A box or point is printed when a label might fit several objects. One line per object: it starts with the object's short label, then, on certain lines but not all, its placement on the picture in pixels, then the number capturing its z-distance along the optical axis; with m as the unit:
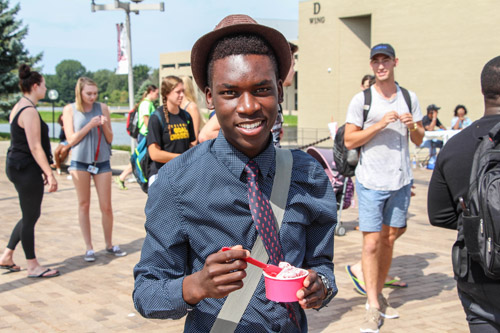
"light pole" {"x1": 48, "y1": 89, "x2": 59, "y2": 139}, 29.07
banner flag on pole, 15.72
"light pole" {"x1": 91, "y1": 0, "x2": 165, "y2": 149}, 14.91
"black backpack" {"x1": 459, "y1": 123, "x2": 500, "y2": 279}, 2.52
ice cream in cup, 1.78
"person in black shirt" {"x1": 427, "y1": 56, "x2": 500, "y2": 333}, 2.73
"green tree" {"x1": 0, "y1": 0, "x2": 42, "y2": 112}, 30.86
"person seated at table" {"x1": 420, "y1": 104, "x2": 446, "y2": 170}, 18.03
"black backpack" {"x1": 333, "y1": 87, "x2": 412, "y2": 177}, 5.23
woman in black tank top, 6.39
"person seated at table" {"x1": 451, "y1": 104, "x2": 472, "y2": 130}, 18.56
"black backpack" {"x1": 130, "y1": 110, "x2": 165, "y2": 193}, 6.29
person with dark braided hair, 6.18
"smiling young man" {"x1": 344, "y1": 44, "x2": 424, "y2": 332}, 5.09
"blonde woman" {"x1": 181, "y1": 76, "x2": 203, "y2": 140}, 7.02
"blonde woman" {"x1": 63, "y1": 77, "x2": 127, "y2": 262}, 7.09
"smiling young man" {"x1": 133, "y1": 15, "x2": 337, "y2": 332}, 1.96
